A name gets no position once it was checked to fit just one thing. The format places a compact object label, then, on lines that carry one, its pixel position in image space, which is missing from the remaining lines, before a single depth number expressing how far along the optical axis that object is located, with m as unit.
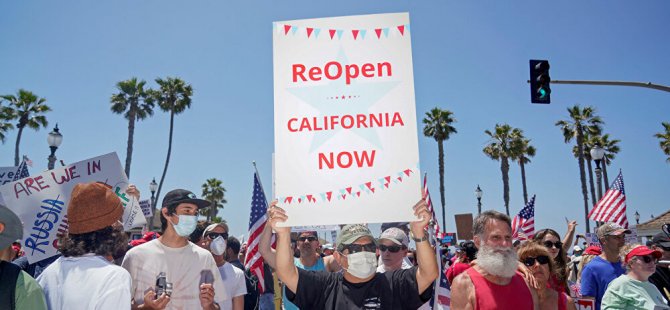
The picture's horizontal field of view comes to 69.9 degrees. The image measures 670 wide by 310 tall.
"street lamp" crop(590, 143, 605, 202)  18.53
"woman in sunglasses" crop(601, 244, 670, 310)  5.30
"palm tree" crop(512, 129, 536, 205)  47.91
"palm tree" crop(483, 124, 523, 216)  47.91
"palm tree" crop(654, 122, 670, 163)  43.40
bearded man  3.87
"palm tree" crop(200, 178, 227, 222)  60.59
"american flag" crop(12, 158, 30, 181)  9.00
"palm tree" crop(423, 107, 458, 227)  46.19
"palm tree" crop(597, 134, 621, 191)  48.16
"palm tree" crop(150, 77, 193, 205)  40.97
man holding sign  3.56
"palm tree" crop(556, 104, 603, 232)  44.66
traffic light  13.52
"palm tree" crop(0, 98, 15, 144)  36.28
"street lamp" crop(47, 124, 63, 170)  12.57
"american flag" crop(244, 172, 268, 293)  7.39
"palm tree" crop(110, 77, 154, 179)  38.94
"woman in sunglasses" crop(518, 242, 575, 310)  4.60
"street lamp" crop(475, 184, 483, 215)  31.72
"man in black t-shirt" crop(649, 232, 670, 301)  6.36
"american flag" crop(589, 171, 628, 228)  12.03
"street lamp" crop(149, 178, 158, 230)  26.39
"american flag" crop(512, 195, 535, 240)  12.81
